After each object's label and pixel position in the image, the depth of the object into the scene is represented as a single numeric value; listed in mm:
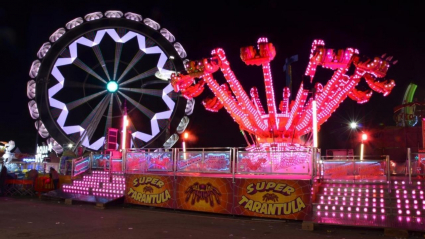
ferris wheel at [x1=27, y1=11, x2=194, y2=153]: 24797
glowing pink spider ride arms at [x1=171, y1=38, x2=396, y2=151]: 17531
